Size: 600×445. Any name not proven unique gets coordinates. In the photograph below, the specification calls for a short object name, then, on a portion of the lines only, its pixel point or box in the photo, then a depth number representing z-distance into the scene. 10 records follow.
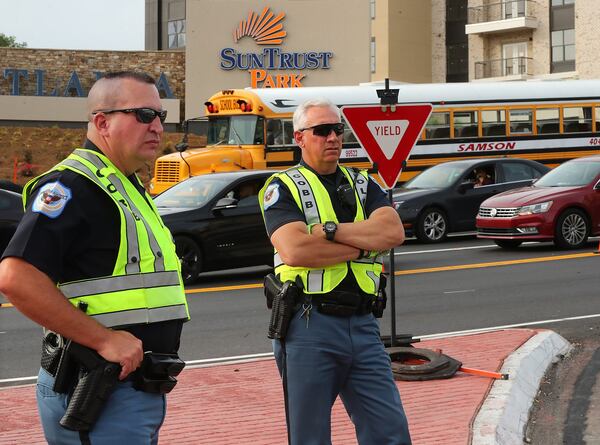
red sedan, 18.11
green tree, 115.44
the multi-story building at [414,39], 46.19
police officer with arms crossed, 4.57
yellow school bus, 25.19
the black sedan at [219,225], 14.93
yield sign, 8.65
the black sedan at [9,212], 16.45
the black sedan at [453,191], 20.19
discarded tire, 8.17
